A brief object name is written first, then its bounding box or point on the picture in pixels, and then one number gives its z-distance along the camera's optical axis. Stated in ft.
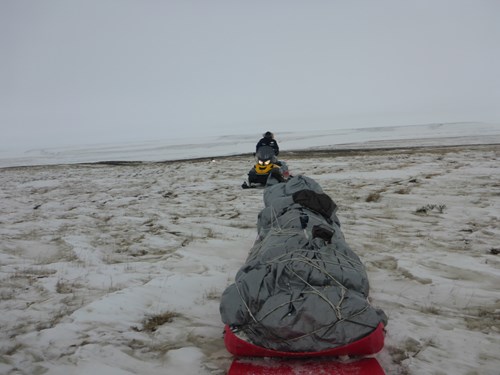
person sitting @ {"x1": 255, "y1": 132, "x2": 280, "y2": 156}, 33.19
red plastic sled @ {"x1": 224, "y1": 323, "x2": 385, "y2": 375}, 8.24
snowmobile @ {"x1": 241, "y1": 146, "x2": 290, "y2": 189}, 32.01
